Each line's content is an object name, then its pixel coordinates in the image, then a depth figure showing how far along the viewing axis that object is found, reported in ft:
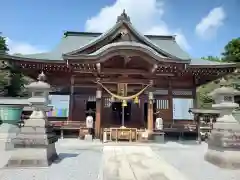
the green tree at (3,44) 72.59
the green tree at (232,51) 79.63
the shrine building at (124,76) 32.67
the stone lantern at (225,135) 16.92
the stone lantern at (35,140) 16.52
